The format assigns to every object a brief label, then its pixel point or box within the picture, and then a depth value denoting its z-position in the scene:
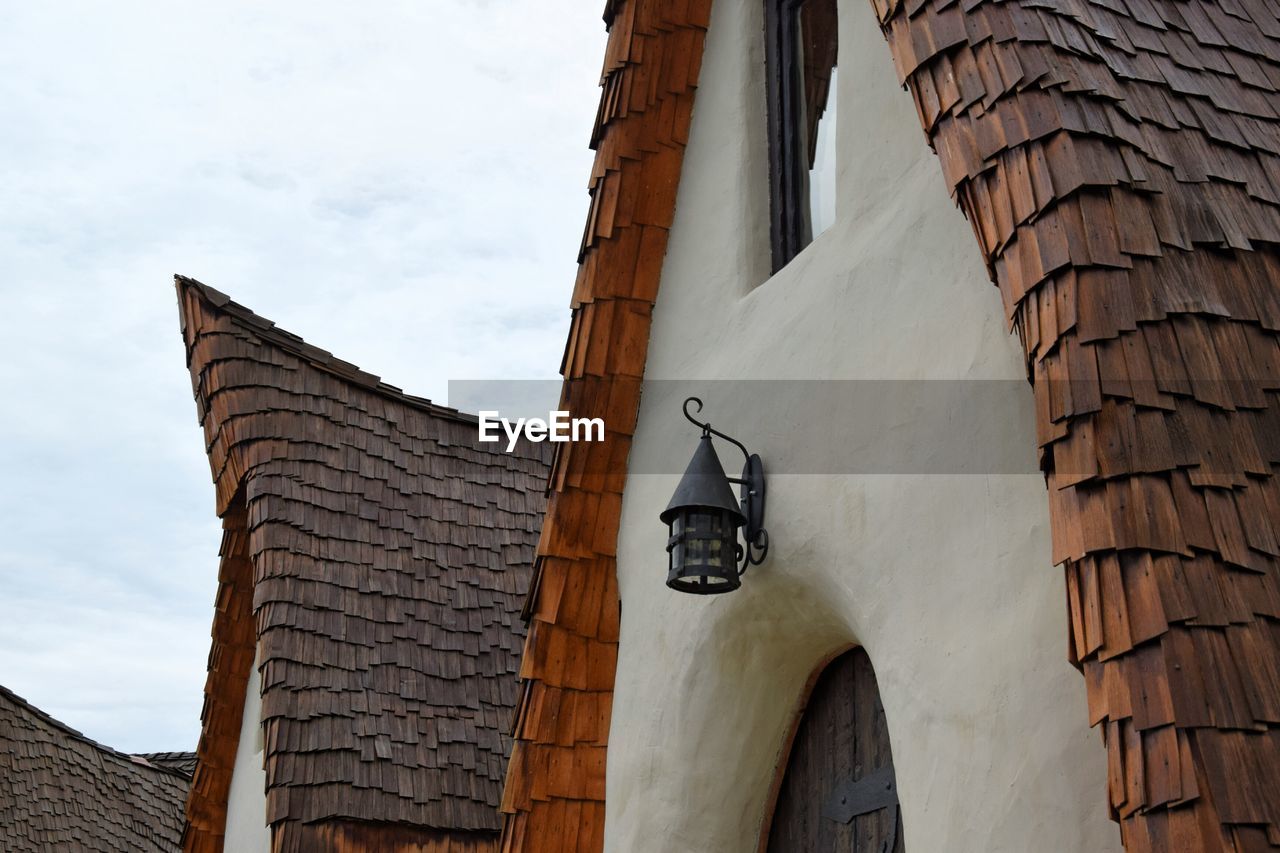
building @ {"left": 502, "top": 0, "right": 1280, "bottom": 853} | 2.58
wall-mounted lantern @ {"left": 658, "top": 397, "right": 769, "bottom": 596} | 4.44
